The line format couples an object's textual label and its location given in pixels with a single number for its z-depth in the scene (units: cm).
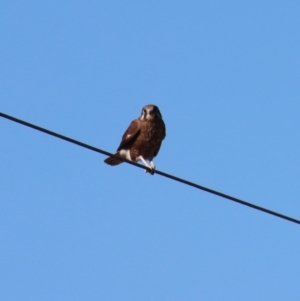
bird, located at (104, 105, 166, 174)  2400
